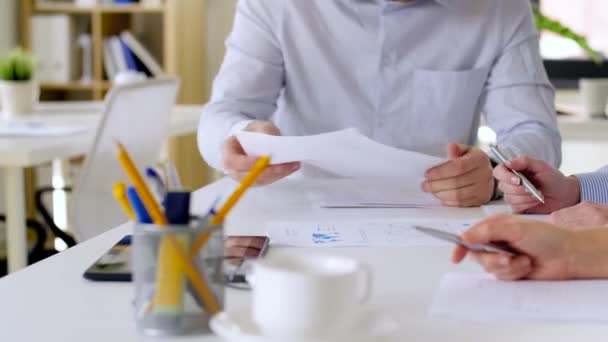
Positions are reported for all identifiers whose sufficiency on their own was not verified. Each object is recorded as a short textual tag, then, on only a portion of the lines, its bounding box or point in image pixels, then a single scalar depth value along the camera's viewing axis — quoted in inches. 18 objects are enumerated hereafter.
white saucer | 64.4
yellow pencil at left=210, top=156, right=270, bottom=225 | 69.7
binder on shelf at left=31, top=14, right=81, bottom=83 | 233.5
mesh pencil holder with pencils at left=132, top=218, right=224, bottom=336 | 67.7
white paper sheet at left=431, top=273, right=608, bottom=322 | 71.6
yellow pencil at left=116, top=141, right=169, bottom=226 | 68.4
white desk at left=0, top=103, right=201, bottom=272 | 133.3
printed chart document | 85.6
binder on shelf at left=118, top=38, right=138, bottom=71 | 230.1
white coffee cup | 62.5
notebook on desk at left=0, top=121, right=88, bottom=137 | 143.7
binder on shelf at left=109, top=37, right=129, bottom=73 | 230.7
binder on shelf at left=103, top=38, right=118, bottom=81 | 233.2
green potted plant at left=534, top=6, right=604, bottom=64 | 181.2
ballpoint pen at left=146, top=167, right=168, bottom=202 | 71.6
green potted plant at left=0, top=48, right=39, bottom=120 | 168.1
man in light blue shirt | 116.3
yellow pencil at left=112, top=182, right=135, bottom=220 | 69.8
